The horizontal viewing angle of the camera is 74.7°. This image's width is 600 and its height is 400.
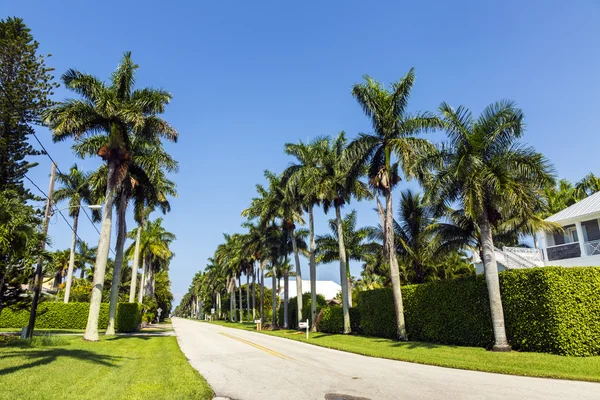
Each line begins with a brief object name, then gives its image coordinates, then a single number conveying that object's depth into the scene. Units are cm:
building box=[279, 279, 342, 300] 10446
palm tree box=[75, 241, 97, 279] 7262
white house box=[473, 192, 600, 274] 2355
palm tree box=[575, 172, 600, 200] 3742
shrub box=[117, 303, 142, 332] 3275
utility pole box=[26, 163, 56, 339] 1945
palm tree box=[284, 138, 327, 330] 3234
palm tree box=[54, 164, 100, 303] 4109
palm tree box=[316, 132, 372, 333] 2742
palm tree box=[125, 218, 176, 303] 5206
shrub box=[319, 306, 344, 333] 3036
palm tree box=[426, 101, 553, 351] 1634
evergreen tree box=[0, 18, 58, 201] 1588
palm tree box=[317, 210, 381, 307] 3788
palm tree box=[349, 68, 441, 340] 2250
